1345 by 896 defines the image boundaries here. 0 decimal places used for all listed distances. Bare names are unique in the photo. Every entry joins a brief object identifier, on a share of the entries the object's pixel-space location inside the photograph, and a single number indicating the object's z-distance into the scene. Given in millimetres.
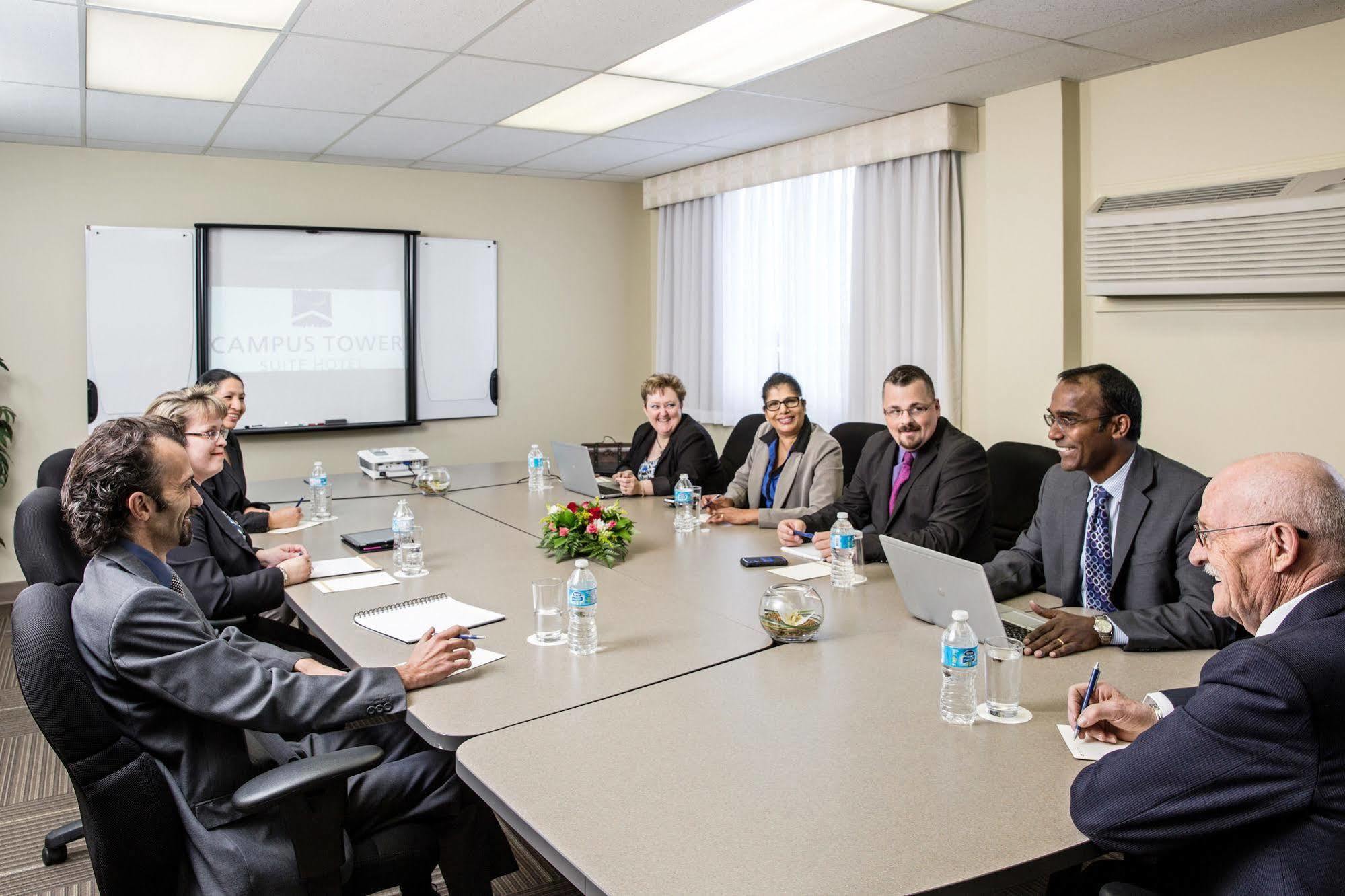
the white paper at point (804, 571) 3027
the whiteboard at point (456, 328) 6852
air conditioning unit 3555
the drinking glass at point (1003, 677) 1857
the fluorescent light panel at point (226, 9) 3322
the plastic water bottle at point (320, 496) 4230
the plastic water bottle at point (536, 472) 4961
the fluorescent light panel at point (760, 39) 3508
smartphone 3150
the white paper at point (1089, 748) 1692
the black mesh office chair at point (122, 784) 1643
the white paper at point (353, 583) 2988
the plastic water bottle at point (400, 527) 3250
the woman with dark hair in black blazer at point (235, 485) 3854
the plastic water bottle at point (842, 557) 2896
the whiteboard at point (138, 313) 5824
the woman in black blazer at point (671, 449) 4797
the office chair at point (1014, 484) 4309
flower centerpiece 3262
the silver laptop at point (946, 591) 2139
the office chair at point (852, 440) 5141
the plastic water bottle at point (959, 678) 1856
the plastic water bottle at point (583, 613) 2322
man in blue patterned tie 2477
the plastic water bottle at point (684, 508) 3848
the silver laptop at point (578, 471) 4551
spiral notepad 2518
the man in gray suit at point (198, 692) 1734
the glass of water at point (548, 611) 2383
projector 5379
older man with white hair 1275
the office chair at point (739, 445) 5820
